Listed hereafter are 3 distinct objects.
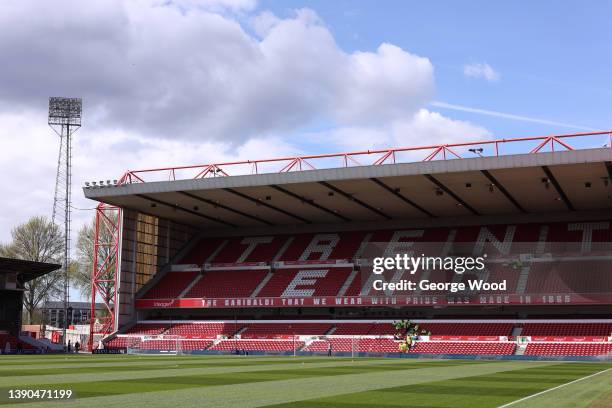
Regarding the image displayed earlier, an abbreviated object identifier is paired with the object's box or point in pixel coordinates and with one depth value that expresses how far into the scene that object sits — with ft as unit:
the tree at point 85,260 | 265.97
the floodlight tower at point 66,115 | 249.34
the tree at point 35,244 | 258.98
